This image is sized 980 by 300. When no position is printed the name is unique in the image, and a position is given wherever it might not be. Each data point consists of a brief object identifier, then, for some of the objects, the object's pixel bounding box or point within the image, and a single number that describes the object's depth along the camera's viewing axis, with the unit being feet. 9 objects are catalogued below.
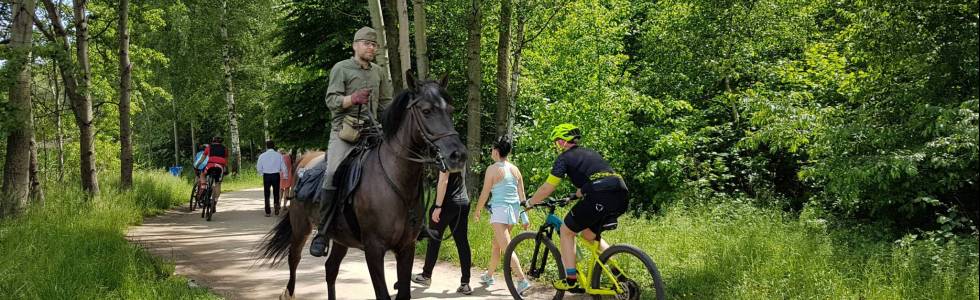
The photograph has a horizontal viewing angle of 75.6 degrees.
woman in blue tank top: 23.76
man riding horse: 17.43
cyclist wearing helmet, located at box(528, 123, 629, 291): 18.29
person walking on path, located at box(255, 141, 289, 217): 49.29
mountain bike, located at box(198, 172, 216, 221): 47.80
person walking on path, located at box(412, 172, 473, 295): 22.11
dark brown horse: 15.03
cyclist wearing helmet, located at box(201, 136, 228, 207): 49.74
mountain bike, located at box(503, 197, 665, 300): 18.61
